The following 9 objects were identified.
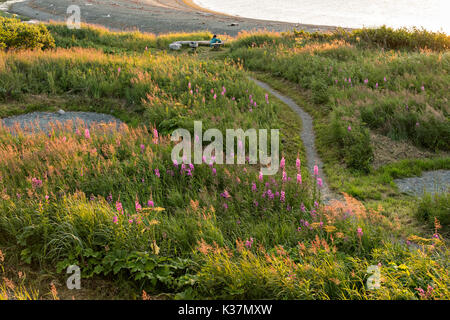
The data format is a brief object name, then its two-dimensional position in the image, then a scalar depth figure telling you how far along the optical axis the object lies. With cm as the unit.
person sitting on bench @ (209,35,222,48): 2569
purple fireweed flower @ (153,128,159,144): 948
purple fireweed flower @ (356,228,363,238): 567
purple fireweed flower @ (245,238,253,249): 556
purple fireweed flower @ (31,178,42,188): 727
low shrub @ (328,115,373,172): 1030
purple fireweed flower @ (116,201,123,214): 618
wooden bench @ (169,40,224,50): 2509
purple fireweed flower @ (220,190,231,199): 722
